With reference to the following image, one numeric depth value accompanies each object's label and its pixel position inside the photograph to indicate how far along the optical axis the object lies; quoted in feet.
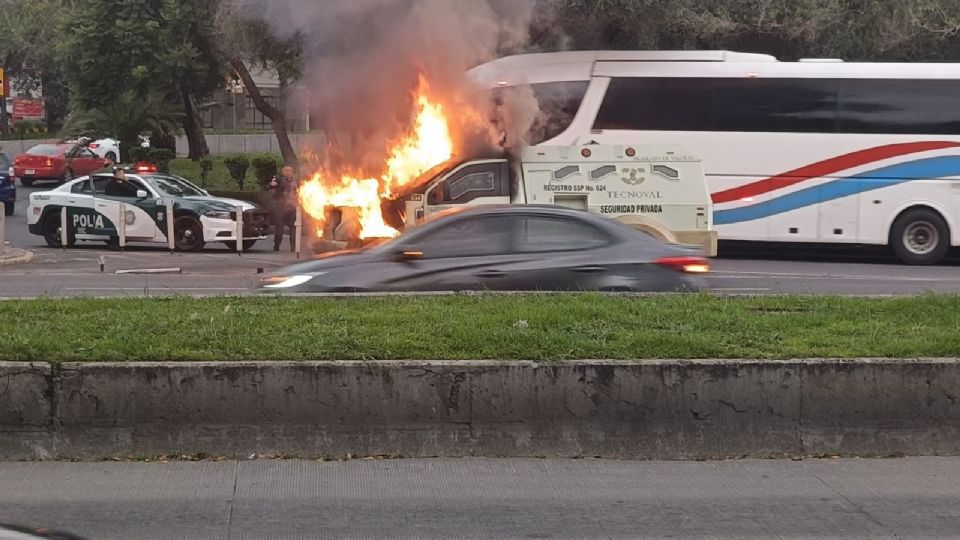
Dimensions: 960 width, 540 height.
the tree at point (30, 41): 200.34
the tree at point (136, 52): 116.06
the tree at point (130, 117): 130.31
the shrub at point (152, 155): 125.18
